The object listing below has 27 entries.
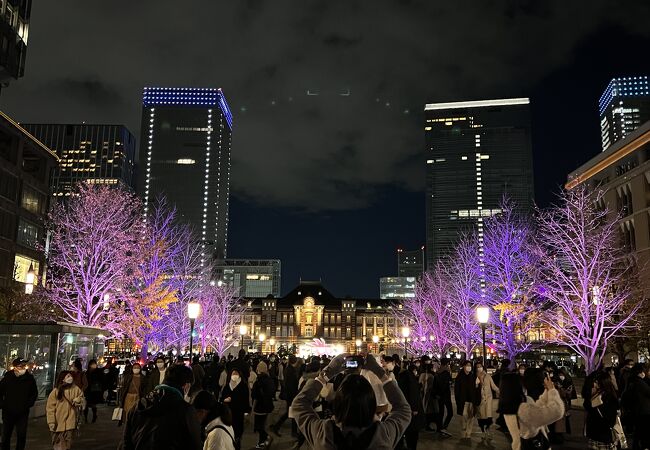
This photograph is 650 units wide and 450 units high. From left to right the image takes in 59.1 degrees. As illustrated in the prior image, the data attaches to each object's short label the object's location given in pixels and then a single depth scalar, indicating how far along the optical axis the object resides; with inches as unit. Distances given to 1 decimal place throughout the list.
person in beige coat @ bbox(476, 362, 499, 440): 620.4
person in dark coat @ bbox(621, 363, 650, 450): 439.2
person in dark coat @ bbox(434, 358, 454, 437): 650.8
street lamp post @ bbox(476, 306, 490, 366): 808.9
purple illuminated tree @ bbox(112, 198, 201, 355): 1237.1
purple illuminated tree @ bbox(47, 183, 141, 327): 1184.2
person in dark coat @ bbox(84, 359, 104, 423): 694.5
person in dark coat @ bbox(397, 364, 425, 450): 528.8
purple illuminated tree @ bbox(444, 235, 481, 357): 1606.1
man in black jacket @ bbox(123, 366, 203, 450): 187.8
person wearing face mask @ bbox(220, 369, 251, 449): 468.0
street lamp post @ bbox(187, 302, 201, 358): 826.2
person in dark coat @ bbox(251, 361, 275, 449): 520.4
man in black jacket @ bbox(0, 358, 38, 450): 418.6
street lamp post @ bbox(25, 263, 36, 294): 879.7
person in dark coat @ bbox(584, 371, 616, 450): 468.1
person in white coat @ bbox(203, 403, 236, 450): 207.2
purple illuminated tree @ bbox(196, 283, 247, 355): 1931.1
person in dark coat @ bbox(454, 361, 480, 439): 610.5
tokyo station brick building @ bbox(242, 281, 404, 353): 4931.1
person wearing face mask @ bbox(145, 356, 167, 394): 557.9
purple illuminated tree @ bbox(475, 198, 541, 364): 1205.7
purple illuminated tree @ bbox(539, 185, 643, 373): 1047.6
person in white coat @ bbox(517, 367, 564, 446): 335.9
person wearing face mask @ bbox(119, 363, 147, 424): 526.3
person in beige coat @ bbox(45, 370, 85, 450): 421.4
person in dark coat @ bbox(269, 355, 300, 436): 622.7
